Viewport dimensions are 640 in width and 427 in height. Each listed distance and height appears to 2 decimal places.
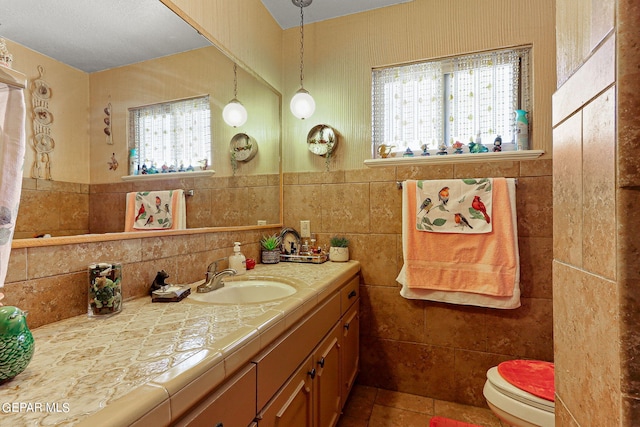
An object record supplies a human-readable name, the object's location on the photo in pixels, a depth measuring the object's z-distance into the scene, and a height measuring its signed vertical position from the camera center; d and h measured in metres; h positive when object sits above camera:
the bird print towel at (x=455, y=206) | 1.67 +0.03
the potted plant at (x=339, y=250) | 1.94 -0.26
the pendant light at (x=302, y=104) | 2.00 +0.74
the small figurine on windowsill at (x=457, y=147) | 1.81 +0.39
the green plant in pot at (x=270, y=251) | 1.91 -0.26
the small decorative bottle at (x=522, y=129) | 1.69 +0.47
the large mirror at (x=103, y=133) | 0.84 +0.28
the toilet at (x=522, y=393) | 1.12 -0.74
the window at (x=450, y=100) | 1.79 +0.71
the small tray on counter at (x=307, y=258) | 1.90 -0.31
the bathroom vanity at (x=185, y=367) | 0.49 -0.32
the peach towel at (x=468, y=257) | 1.63 -0.27
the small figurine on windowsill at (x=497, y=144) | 1.74 +0.39
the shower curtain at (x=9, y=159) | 0.64 +0.12
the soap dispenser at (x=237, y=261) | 1.57 -0.27
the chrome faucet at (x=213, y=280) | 1.24 -0.30
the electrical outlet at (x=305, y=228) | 2.14 -0.12
